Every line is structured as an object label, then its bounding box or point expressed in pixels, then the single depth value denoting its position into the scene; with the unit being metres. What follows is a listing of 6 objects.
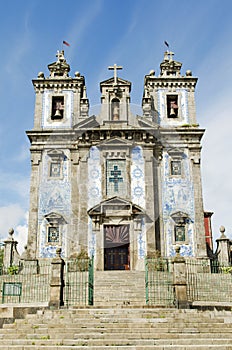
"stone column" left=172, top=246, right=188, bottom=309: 12.78
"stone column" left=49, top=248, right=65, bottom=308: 12.91
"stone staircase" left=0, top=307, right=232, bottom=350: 9.38
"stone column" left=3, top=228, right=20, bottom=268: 21.41
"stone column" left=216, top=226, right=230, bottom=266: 21.51
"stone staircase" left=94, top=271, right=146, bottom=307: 15.34
